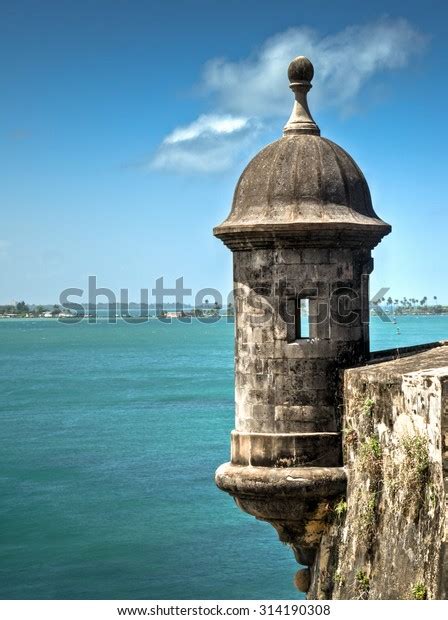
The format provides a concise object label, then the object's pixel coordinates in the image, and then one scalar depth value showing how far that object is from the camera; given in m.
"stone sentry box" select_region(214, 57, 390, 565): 16.76
